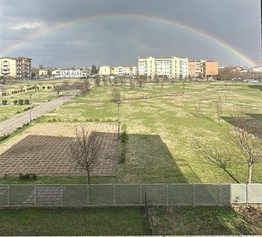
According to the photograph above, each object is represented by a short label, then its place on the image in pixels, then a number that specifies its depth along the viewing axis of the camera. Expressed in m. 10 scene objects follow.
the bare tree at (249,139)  12.07
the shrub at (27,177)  13.06
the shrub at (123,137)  20.47
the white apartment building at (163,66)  145.96
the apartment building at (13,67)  125.66
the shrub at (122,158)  15.48
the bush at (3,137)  20.45
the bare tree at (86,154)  12.15
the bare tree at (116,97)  45.61
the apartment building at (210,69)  135.00
